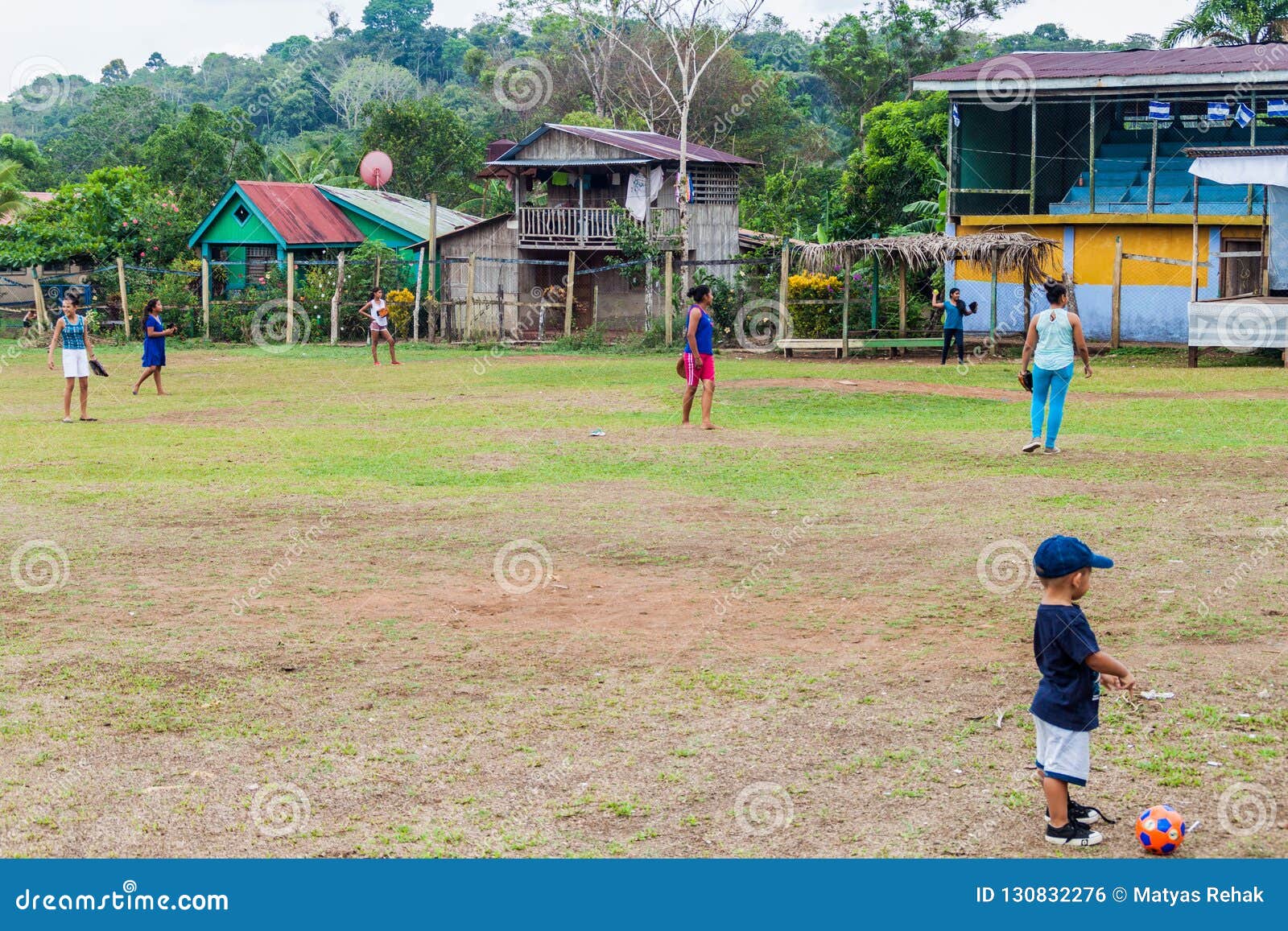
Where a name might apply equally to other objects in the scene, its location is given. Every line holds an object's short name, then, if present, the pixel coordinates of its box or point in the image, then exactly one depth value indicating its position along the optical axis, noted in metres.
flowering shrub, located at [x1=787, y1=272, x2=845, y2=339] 29.06
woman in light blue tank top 13.48
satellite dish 41.91
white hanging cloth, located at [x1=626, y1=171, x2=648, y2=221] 37.53
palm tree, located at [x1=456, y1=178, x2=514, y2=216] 45.66
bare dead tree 34.66
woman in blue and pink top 15.30
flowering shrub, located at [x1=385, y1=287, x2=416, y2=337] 33.97
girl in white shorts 16.91
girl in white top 26.27
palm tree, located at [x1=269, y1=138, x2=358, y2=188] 45.84
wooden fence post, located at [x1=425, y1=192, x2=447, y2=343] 33.66
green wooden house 37.94
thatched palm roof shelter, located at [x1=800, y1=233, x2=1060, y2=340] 26.03
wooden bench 27.50
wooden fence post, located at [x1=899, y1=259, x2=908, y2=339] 28.27
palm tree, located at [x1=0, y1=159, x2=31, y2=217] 38.94
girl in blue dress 20.45
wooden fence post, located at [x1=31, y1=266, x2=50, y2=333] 34.47
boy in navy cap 5.14
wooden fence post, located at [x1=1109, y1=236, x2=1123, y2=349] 26.34
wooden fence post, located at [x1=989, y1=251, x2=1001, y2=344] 27.53
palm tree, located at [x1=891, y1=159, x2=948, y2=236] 33.81
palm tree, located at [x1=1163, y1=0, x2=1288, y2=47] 37.94
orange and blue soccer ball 4.95
